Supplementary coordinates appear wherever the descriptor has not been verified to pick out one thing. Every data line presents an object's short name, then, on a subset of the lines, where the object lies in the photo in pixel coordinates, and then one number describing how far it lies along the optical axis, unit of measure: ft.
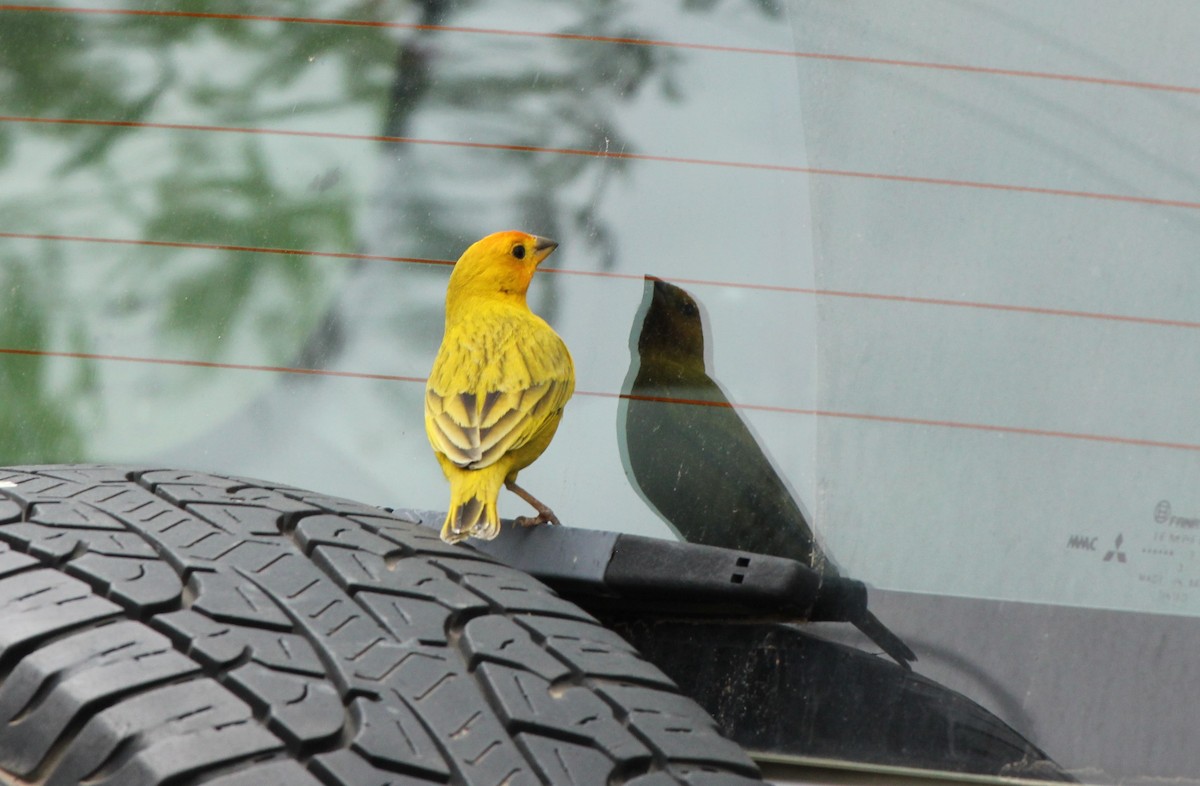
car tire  19.17
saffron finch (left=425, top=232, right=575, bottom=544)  19.76
